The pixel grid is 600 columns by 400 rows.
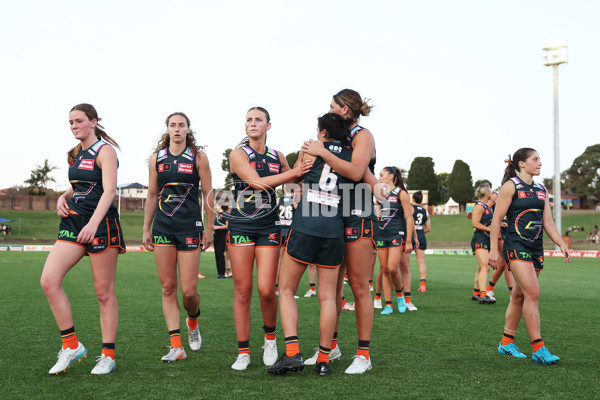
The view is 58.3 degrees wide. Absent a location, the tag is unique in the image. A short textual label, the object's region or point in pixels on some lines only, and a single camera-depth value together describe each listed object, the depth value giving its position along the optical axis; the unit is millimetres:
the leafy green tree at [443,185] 121562
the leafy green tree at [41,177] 96062
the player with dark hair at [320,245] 4410
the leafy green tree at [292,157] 81250
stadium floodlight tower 32688
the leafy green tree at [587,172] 83875
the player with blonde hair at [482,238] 9977
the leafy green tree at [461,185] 96812
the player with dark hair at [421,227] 11789
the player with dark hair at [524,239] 5230
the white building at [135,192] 103269
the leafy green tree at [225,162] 98906
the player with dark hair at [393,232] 8555
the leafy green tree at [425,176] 99875
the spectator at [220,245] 15883
